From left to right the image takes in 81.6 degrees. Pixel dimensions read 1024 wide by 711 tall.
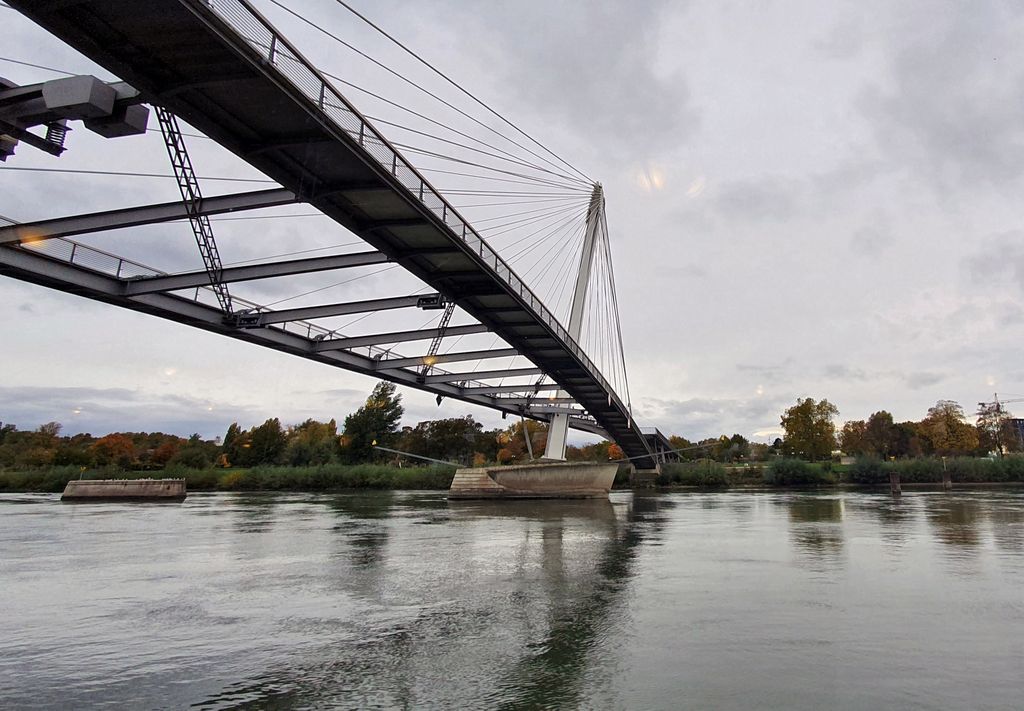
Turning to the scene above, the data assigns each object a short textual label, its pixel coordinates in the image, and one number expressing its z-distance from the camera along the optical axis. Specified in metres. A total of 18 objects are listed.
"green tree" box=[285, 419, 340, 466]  91.25
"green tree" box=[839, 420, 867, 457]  118.88
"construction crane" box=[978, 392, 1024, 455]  114.31
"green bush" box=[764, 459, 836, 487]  72.62
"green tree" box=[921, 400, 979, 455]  103.38
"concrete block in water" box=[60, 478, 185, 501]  47.16
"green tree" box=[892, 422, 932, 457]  111.25
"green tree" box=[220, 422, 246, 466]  100.40
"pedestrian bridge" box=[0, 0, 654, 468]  12.19
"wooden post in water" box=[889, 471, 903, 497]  46.75
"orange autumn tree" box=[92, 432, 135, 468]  99.81
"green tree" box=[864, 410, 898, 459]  112.19
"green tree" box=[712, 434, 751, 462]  130.25
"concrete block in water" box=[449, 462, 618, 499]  45.28
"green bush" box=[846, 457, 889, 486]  69.50
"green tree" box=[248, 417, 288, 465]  97.06
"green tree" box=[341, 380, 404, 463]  99.62
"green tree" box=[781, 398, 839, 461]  88.62
